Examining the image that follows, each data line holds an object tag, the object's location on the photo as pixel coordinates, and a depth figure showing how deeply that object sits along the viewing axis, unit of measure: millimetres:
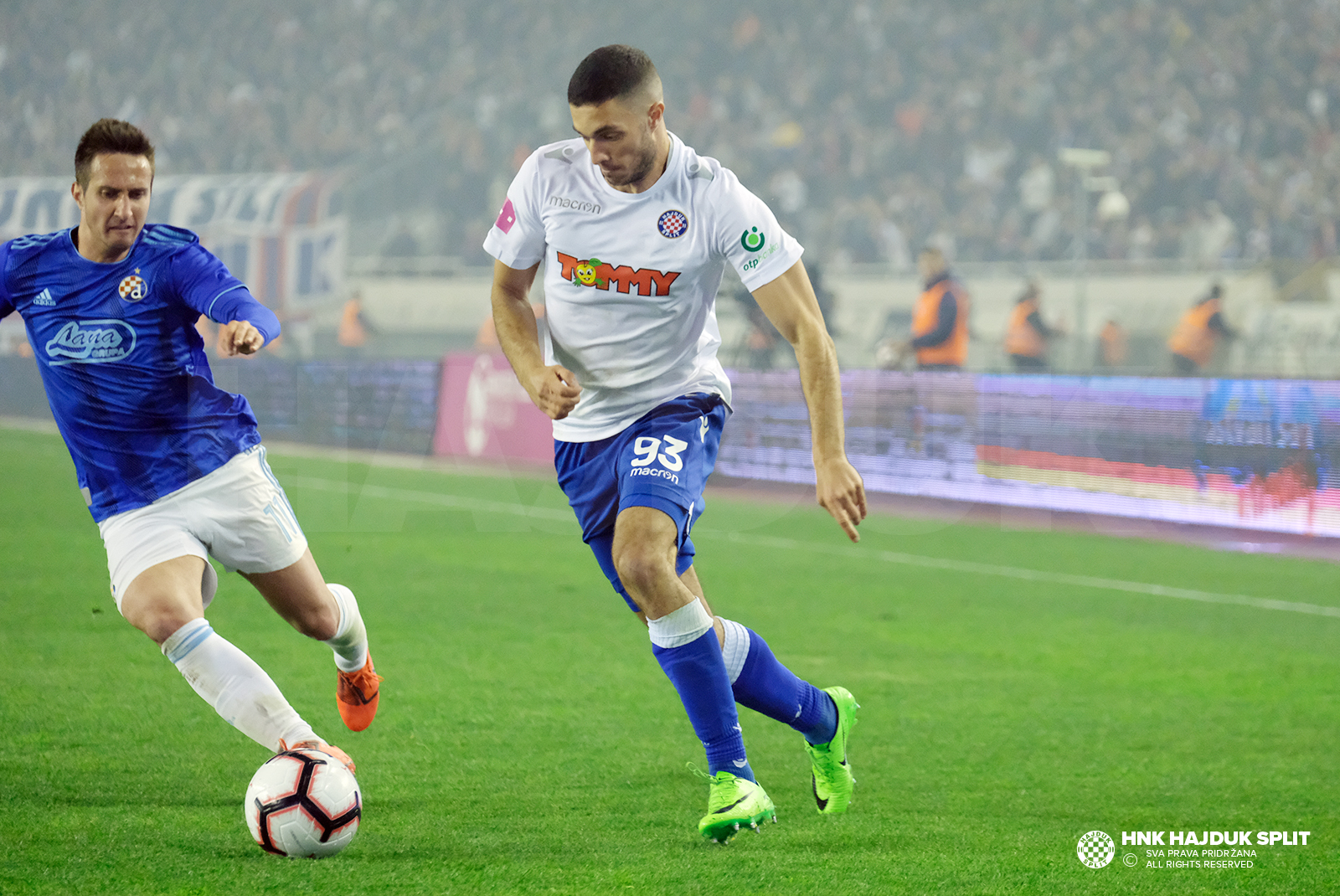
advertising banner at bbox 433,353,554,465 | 28266
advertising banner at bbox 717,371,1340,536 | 18594
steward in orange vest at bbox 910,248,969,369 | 26641
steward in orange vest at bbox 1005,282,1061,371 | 29094
